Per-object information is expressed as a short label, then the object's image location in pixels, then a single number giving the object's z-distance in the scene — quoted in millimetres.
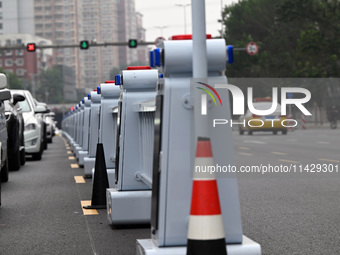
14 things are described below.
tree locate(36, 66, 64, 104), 169125
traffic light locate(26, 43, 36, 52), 47431
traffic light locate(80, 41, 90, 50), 49356
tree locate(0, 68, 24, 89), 147375
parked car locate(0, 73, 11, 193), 9891
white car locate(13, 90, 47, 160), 20625
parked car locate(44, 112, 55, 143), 38303
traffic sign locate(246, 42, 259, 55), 56581
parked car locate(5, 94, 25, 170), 15461
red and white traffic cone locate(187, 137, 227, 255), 4805
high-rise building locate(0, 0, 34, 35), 147375
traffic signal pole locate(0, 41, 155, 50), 49028
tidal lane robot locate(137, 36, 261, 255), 5281
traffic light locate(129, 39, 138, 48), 48594
